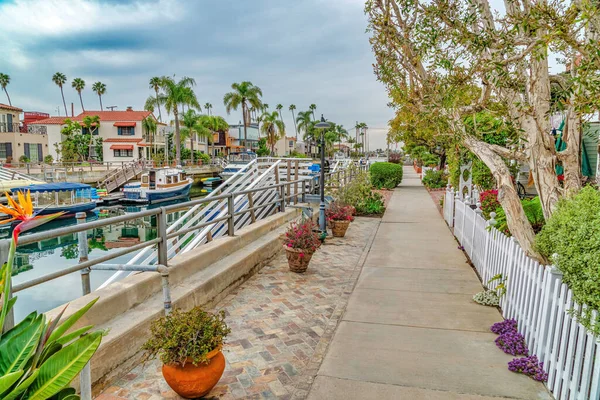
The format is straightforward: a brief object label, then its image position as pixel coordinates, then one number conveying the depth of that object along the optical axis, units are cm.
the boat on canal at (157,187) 3338
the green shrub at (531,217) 641
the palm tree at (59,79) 8388
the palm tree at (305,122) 7662
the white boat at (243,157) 5827
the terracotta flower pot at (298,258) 693
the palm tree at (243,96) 5641
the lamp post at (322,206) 1016
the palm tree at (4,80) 7546
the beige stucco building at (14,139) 4153
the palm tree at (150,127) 5394
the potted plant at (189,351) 322
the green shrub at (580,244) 308
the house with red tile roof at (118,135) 5397
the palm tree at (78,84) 8162
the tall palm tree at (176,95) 4759
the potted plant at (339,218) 1043
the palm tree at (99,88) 8725
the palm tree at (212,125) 6218
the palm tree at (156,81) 4836
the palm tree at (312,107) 7954
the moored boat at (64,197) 2342
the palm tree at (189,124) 5662
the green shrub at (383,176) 2353
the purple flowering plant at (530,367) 365
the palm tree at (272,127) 7694
